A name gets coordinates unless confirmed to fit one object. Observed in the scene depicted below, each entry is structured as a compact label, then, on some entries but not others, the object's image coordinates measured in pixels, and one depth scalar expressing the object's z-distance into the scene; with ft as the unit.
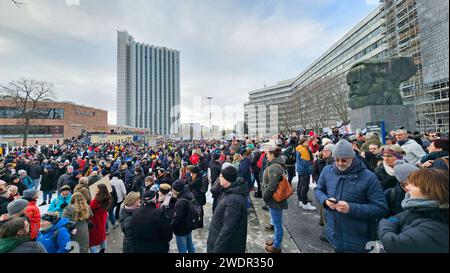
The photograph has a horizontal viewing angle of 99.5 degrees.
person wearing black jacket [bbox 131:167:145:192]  20.17
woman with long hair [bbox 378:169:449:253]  4.52
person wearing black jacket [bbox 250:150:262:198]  21.45
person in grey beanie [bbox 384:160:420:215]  6.99
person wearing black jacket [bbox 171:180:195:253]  10.11
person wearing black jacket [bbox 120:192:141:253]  8.70
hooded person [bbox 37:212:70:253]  8.60
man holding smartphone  6.73
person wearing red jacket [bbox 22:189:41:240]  10.12
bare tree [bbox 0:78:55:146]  122.21
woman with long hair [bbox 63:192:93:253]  10.23
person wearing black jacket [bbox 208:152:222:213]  19.70
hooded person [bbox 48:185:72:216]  12.69
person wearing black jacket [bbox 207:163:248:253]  7.55
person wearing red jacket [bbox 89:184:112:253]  12.18
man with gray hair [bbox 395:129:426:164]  12.93
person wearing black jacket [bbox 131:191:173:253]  8.62
